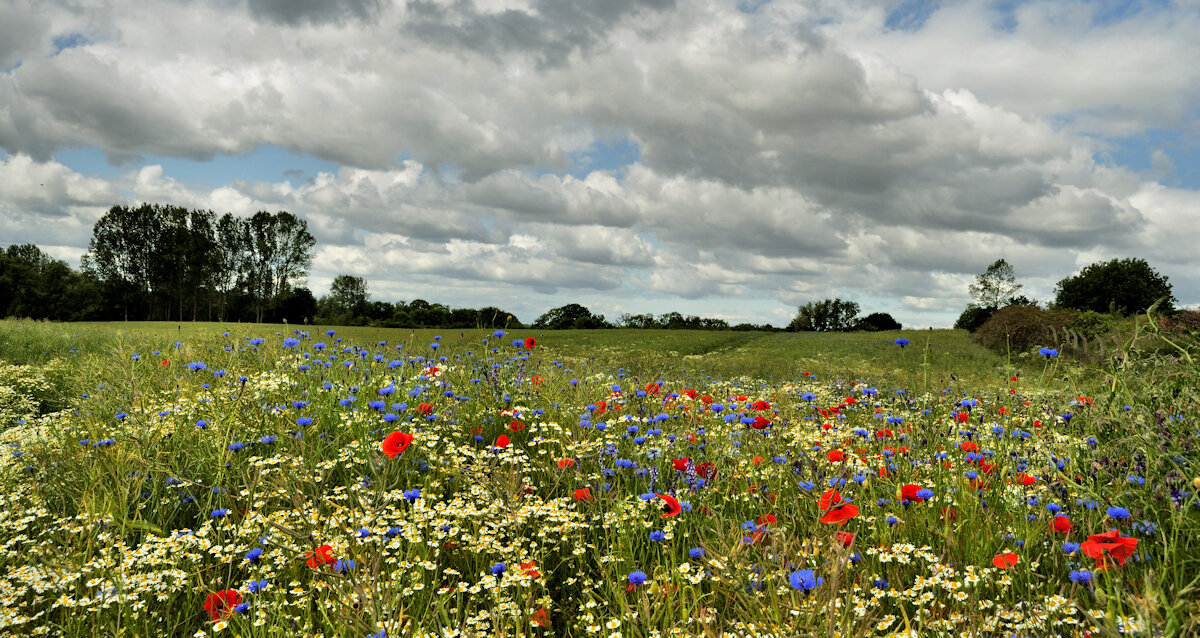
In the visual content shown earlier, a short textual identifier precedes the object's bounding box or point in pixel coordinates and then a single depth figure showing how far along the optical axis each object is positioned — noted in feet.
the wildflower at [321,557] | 8.91
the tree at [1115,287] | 179.22
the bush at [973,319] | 156.91
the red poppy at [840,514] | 8.18
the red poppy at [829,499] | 9.29
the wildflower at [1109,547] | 7.20
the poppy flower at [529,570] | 9.92
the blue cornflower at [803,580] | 7.97
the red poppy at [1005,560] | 8.56
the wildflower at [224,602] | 9.55
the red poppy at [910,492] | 9.34
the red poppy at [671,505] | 9.37
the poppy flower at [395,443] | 9.97
